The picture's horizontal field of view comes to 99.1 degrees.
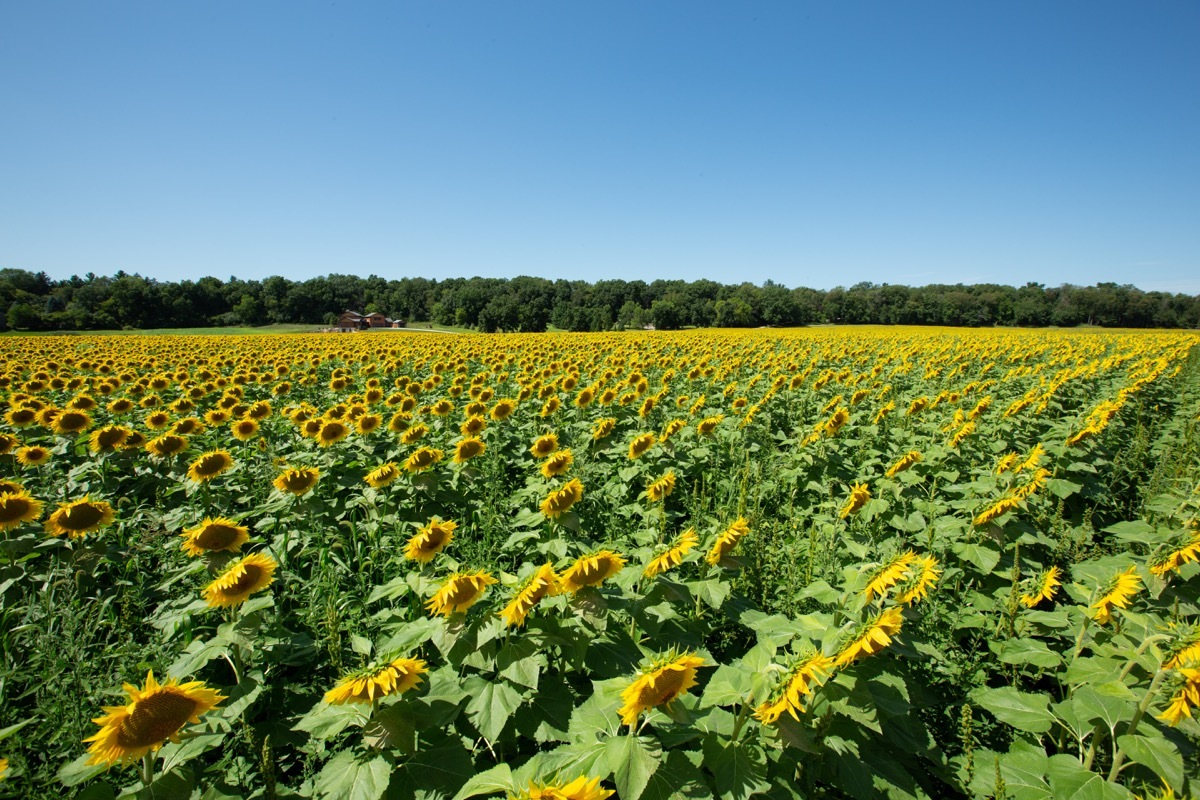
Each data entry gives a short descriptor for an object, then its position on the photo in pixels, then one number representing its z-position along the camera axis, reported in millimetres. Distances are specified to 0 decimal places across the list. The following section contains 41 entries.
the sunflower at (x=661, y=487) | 3552
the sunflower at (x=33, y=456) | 5094
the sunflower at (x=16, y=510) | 3592
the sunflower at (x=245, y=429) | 6105
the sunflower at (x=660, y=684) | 1469
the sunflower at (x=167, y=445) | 5118
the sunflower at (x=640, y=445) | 5004
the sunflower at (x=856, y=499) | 3754
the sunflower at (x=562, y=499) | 3037
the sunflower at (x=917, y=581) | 2051
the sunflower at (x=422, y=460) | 4406
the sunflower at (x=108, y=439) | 5133
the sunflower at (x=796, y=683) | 1514
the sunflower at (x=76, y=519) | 3455
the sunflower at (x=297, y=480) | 4031
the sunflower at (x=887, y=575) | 2000
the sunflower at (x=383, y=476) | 4262
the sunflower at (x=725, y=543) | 2416
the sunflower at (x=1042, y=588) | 2545
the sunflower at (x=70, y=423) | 5926
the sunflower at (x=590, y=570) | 2002
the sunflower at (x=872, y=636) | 1658
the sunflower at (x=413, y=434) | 5414
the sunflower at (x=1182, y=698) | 1583
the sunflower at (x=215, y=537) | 2912
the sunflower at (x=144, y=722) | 1598
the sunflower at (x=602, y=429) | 5680
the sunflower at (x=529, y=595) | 1907
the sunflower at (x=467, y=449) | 4840
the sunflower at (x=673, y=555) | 2205
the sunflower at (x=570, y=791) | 1233
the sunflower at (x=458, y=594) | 1985
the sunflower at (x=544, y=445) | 5383
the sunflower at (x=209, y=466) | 4543
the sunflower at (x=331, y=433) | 5493
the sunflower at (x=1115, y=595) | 2166
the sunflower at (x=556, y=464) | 4258
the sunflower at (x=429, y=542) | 2740
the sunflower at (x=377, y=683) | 1634
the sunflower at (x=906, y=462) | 4449
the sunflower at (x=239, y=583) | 2439
